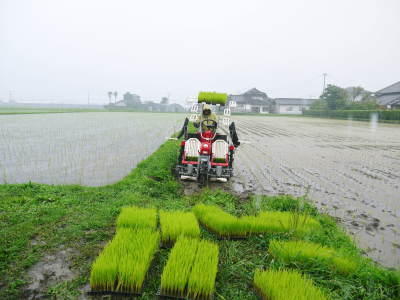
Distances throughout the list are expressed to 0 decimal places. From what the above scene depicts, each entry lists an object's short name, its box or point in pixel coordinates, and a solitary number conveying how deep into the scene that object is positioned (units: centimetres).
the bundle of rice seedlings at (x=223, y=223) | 353
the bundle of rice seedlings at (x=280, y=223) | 357
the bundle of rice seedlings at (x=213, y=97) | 687
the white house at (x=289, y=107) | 6344
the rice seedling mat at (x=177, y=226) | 322
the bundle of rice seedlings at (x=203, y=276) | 227
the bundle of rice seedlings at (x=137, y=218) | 341
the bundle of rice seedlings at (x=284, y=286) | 218
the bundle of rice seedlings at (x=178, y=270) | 228
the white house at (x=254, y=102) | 6316
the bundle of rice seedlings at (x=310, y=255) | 277
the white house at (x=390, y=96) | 4103
